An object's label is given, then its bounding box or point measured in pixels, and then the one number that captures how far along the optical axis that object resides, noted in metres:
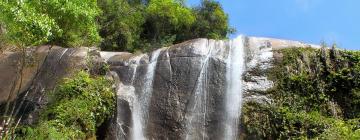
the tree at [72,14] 13.12
